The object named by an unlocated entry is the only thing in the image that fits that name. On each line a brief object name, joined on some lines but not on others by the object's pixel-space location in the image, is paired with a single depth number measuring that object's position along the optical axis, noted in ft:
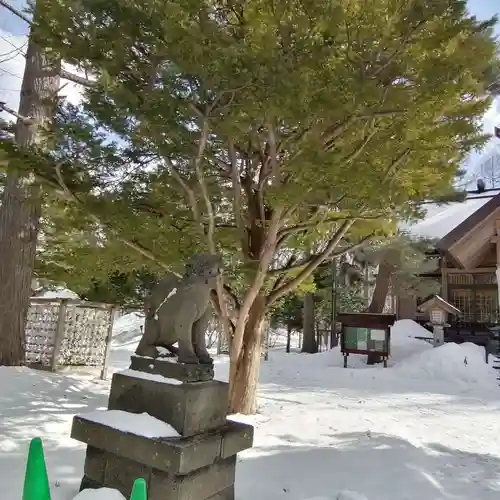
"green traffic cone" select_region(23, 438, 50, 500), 7.45
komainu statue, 10.44
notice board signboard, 42.39
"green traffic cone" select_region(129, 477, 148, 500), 7.10
